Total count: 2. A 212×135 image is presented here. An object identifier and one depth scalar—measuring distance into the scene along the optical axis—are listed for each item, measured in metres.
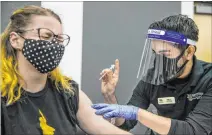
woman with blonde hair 1.77
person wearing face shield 1.95
